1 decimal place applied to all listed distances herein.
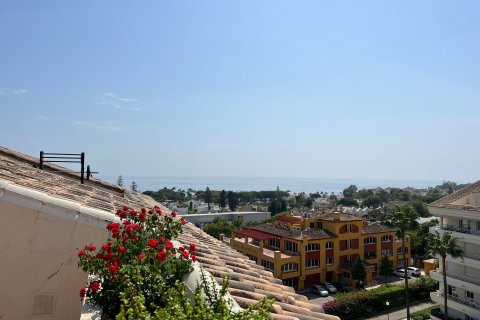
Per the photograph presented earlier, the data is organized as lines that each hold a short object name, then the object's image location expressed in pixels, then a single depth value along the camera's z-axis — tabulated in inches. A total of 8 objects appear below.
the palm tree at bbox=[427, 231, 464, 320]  917.2
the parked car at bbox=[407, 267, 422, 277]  1518.0
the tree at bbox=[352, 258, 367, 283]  1320.1
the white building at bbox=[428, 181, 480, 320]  925.8
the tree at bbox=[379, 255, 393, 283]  1398.9
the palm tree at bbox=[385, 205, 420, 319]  1097.3
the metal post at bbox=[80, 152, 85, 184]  332.2
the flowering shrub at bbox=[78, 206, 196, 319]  105.7
